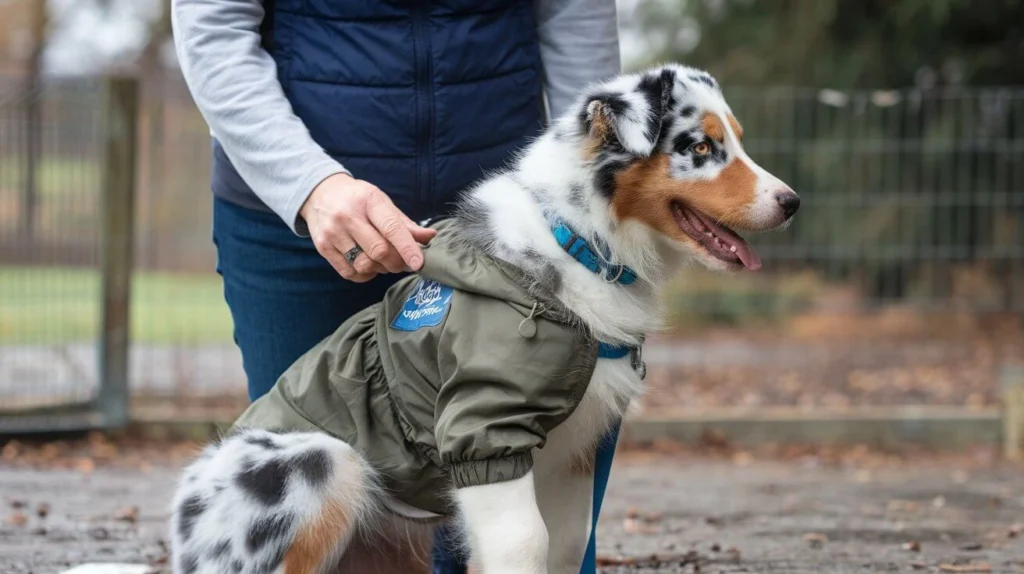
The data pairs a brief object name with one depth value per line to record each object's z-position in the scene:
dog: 2.90
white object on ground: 3.88
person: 2.95
